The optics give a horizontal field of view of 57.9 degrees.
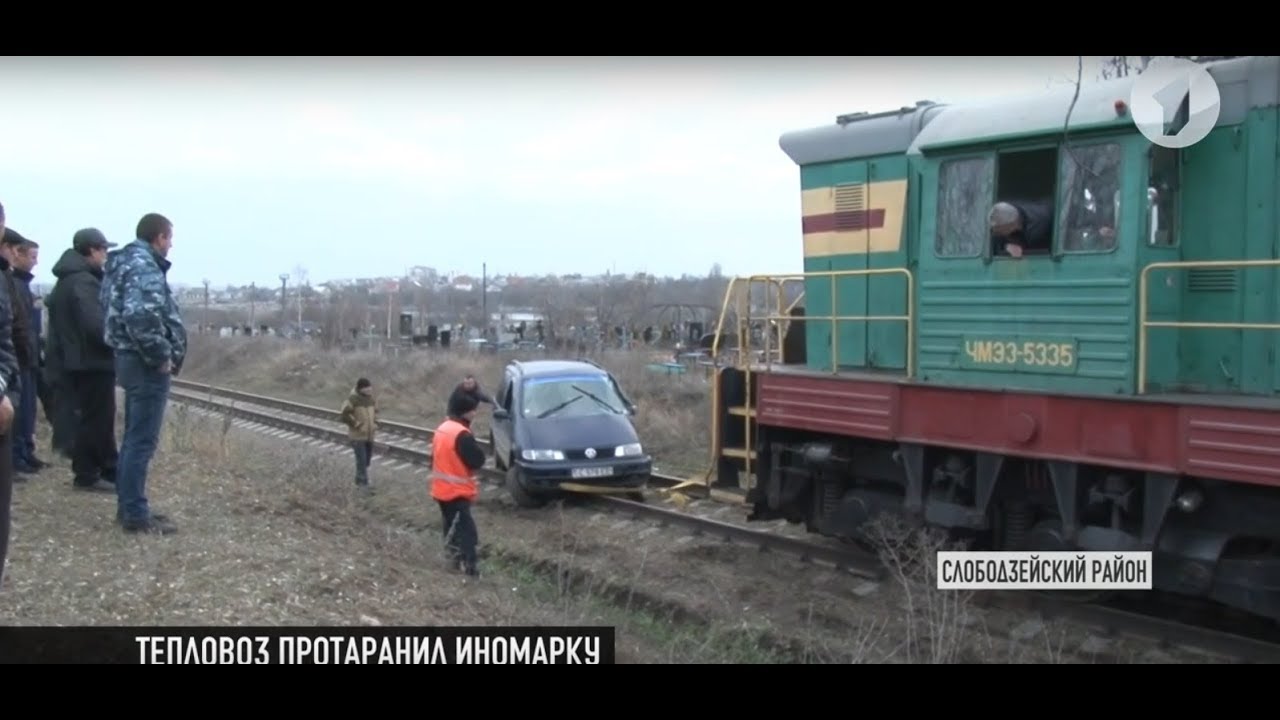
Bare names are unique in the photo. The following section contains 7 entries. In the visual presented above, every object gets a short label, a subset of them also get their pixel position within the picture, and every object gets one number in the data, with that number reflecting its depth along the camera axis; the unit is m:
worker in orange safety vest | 9.69
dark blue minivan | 14.06
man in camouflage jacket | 7.41
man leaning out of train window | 8.45
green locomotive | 7.29
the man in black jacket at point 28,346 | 9.12
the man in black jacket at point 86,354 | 8.73
